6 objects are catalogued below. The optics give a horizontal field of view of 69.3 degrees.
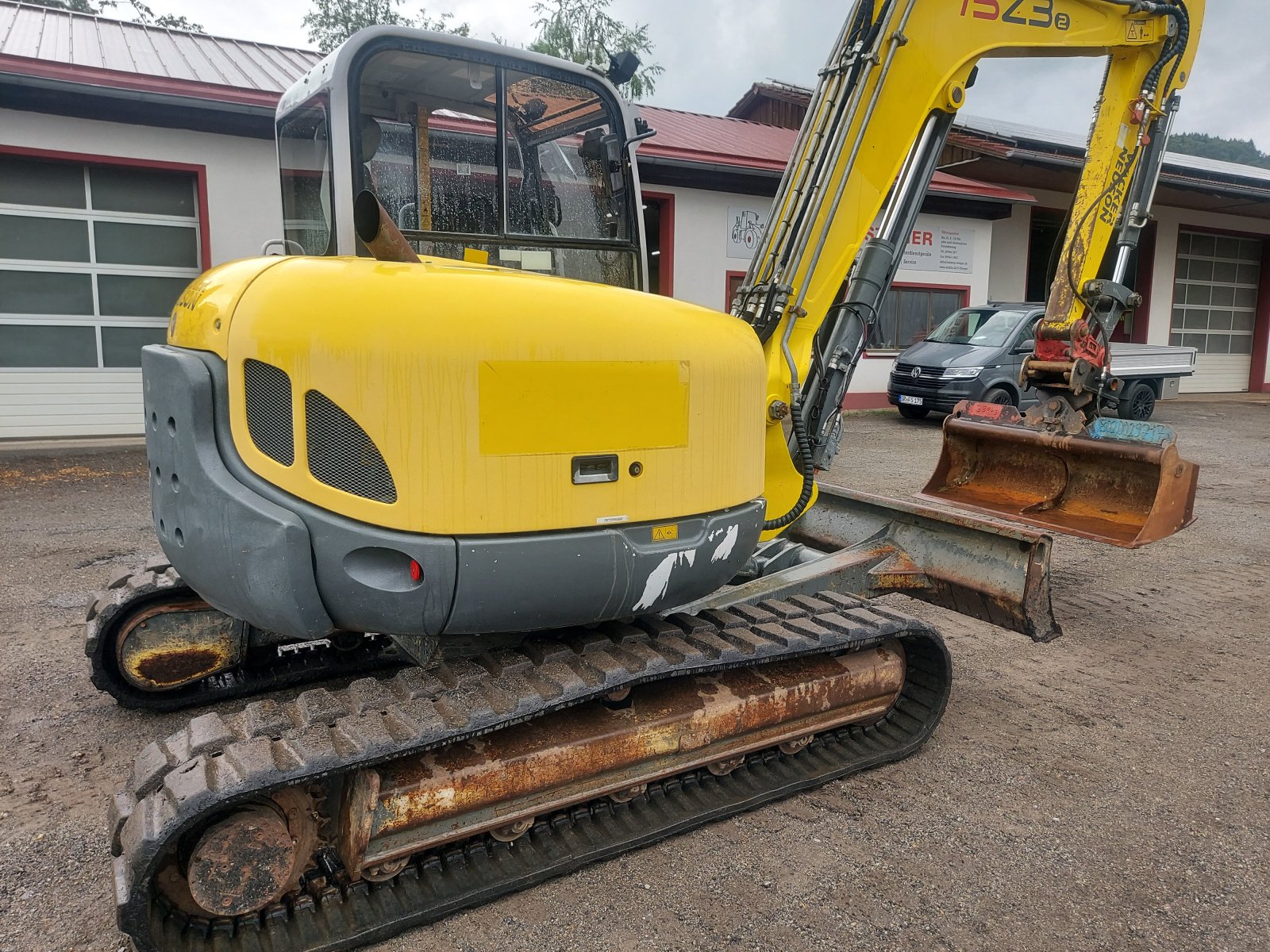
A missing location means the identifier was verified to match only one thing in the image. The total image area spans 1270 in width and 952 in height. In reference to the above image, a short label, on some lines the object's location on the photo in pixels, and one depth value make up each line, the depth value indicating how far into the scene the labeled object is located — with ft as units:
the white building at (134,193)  31.71
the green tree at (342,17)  105.19
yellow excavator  7.32
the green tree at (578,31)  106.52
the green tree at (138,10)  105.29
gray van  41.93
